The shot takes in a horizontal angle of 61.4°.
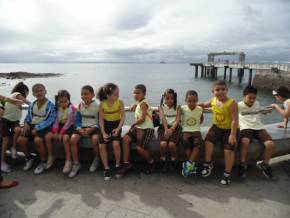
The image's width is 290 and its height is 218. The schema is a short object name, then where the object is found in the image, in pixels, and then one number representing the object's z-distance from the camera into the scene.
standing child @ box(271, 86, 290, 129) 4.24
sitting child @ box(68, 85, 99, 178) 4.06
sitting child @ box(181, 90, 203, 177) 3.84
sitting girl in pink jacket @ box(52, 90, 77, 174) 4.09
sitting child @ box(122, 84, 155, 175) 4.00
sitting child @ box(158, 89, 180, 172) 3.94
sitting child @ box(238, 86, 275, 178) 3.86
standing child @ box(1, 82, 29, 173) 4.34
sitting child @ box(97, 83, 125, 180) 4.01
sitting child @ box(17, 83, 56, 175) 4.18
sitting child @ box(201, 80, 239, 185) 3.73
